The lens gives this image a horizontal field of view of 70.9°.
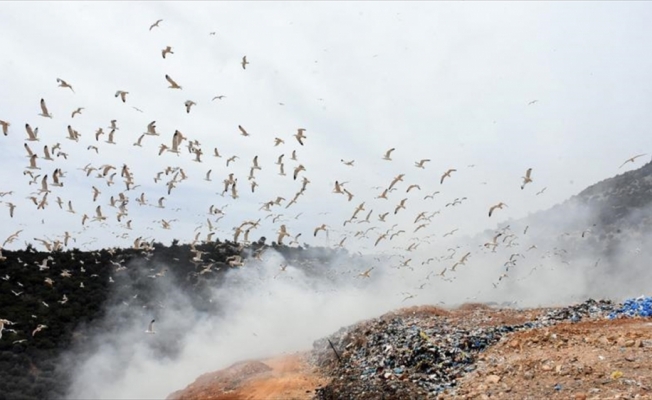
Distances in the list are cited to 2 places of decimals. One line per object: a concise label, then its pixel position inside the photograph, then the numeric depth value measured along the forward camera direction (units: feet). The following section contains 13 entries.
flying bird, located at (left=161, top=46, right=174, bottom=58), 43.79
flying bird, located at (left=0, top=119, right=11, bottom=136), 42.28
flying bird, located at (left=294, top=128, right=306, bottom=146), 48.97
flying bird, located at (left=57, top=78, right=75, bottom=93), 43.54
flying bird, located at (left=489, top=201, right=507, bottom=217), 55.36
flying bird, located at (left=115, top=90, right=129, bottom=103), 45.83
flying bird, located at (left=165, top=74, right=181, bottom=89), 43.05
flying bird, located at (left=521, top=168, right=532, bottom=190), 48.85
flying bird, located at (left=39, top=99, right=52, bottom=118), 41.76
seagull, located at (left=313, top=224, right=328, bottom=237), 60.87
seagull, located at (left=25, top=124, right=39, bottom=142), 42.29
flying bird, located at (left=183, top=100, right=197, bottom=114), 46.26
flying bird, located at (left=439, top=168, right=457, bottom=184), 57.06
